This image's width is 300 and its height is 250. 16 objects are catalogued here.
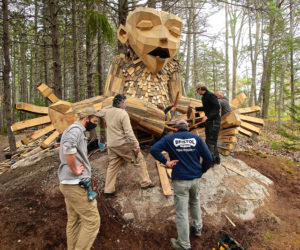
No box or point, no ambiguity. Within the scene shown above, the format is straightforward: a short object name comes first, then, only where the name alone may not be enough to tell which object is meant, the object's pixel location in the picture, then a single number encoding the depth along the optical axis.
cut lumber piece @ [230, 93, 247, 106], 4.17
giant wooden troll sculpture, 2.94
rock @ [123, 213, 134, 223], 2.81
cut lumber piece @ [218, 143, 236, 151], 4.09
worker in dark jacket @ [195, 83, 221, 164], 3.44
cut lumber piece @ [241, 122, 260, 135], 4.00
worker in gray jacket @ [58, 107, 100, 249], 1.93
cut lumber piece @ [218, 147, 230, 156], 4.28
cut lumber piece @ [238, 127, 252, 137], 4.15
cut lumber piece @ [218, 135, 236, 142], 3.99
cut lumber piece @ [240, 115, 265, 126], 4.06
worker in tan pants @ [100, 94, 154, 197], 2.87
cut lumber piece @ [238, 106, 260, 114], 4.16
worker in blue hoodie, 2.33
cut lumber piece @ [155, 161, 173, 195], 3.18
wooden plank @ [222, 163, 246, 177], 4.04
